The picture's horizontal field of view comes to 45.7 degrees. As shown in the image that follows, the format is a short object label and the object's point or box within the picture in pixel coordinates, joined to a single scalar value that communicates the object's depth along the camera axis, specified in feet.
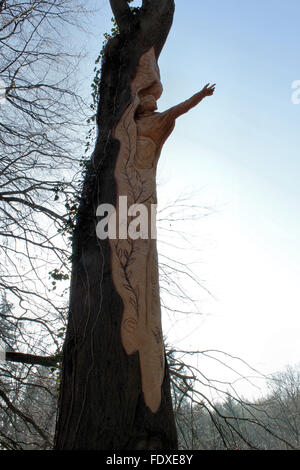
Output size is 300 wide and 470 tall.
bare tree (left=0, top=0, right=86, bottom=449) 11.12
